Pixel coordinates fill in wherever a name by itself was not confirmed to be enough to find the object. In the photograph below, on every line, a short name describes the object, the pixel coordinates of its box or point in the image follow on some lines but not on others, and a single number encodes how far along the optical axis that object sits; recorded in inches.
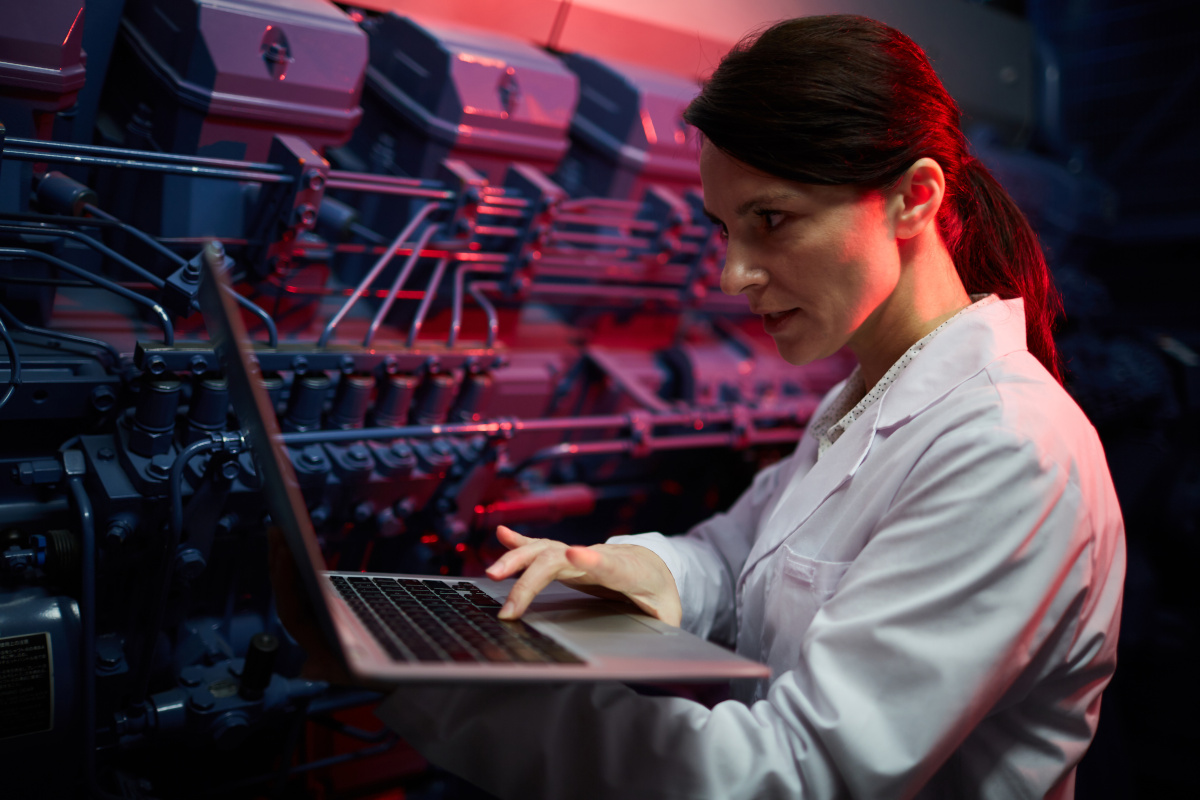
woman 36.1
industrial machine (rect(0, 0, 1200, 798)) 53.0
